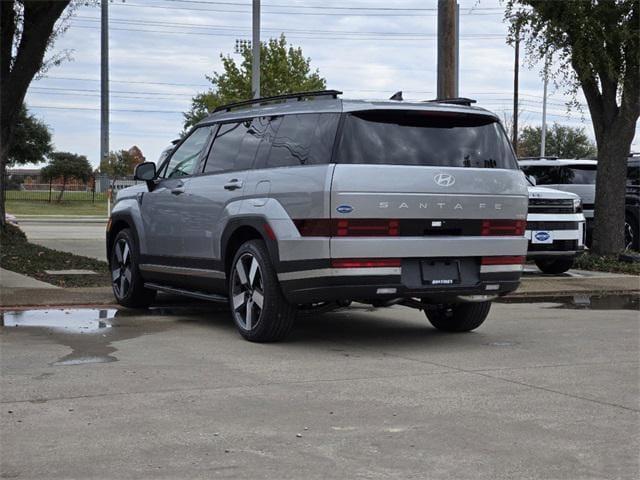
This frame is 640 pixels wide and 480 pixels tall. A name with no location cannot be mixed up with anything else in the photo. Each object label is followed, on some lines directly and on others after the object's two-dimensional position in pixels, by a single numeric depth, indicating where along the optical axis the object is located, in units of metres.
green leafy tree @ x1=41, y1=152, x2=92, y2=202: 57.28
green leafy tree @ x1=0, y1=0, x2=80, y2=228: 15.41
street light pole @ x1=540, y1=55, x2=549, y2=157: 52.04
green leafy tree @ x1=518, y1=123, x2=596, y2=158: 75.62
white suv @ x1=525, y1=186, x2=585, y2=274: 15.84
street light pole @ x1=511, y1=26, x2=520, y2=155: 45.25
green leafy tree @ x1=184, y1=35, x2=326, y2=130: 48.81
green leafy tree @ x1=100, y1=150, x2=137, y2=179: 54.56
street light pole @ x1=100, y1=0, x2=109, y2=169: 53.25
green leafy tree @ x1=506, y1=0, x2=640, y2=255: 17.06
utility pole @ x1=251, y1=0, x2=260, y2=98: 18.52
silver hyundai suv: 7.99
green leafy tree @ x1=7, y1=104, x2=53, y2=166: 55.44
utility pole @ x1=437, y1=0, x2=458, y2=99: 15.39
